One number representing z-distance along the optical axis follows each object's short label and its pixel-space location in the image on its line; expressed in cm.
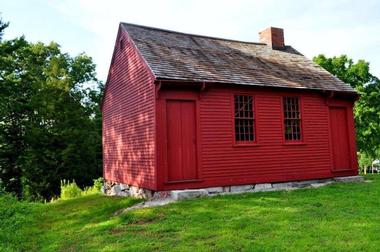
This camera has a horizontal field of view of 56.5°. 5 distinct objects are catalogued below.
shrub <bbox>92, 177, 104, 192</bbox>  1856
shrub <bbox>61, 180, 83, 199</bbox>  1705
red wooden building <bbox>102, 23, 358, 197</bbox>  1127
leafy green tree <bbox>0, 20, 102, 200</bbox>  2669
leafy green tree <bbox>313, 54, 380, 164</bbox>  2748
